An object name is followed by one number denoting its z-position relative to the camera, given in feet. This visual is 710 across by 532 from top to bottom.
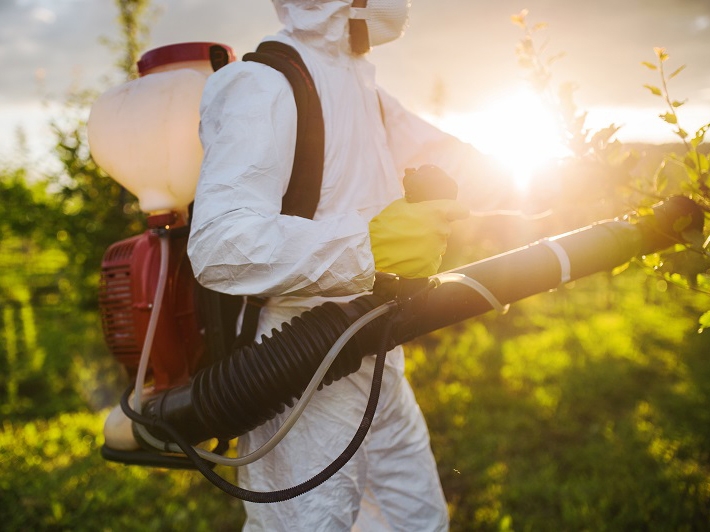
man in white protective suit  3.76
